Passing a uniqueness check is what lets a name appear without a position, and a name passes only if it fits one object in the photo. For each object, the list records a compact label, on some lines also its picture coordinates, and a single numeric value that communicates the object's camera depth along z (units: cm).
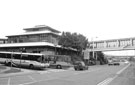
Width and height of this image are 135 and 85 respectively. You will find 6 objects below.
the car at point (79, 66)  1940
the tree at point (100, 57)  4875
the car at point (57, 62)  2001
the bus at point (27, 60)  1730
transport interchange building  3001
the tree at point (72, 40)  3124
